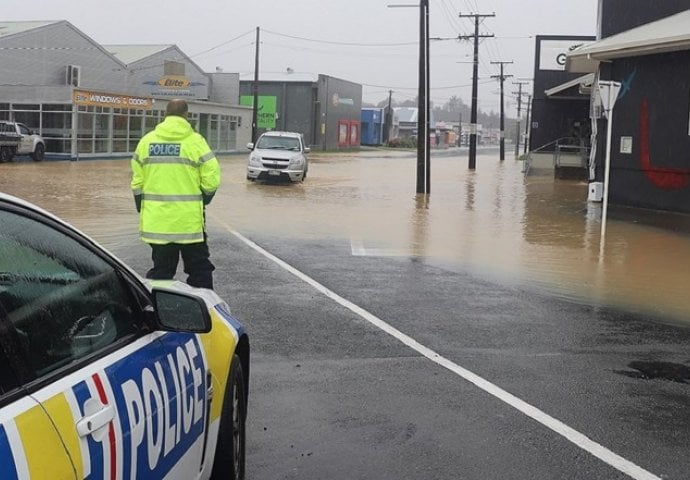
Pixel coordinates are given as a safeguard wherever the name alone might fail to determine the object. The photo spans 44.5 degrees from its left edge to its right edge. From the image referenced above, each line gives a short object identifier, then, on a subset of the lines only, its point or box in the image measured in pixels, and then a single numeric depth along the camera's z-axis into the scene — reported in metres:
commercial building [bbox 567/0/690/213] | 18.17
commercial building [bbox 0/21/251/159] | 40.50
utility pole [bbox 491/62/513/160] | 63.81
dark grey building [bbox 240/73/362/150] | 73.06
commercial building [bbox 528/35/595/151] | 41.62
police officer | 6.78
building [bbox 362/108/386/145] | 97.25
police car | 2.15
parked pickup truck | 34.06
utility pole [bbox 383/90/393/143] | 101.98
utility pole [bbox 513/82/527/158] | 98.78
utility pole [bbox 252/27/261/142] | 56.62
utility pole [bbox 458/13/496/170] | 47.19
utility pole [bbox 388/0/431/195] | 25.50
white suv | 27.31
